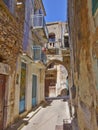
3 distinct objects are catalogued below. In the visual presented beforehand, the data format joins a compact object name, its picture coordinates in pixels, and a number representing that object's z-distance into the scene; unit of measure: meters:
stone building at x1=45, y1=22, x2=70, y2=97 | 12.18
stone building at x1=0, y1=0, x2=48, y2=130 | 3.94
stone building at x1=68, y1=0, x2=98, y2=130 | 1.23
